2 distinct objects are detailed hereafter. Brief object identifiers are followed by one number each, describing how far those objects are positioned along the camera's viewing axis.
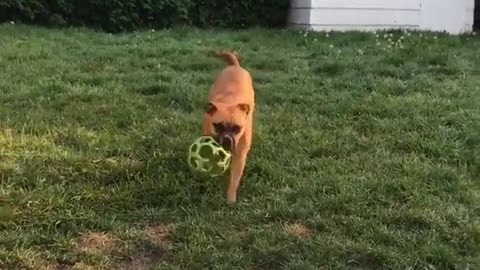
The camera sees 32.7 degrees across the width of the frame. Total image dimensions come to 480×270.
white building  10.74
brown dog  4.04
